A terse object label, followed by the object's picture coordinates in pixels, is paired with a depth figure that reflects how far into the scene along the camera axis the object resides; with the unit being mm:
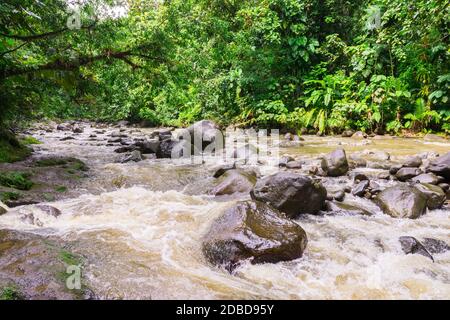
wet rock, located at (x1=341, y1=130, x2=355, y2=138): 12656
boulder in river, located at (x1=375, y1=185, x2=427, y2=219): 4613
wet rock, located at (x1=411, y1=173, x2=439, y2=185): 5629
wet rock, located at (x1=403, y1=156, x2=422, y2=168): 6836
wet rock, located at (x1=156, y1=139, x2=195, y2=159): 9531
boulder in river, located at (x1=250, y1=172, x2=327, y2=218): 4660
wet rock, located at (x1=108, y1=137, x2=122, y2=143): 13102
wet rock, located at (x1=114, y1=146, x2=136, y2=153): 10444
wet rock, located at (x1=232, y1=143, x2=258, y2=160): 9191
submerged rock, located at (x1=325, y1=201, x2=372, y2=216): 4795
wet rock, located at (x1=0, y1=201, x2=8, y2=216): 4383
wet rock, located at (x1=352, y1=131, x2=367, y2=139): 12258
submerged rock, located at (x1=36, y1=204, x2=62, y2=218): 4473
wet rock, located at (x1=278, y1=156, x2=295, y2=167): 7971
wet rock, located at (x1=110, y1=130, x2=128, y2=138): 14911
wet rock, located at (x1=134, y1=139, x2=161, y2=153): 9914
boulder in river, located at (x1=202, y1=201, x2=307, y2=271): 3268
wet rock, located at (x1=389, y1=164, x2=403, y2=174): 6653
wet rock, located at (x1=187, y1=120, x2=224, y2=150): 10672
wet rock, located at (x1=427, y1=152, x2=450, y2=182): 5734
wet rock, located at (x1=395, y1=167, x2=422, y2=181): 6128
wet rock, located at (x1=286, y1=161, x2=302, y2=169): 7676
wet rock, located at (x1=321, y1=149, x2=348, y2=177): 6730
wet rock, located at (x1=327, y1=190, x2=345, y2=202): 5312
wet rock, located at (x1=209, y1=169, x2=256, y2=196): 5797
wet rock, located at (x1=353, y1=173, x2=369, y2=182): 6156
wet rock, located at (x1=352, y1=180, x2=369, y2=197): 5555
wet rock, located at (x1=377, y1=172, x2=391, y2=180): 6410
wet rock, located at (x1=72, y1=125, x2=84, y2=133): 17344
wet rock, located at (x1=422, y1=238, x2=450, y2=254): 3656
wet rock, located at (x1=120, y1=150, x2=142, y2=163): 8713
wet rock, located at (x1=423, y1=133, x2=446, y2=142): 10622
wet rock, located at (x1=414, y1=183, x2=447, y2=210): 4898
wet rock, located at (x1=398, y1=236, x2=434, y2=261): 3508
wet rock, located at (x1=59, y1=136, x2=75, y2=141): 13720
